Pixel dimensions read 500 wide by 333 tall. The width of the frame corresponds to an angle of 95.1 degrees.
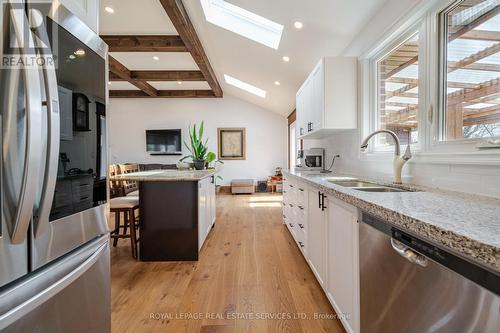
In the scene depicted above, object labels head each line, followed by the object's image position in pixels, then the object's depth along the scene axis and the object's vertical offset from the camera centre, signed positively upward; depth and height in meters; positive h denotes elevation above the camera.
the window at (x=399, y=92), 1.77 +0.60
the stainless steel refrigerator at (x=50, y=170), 0.56 -0.02
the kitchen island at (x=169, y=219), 2.39 -0.60
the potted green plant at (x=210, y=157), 4.09 +0.09
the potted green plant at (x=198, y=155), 3.54 +0.11
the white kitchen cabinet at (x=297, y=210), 2.18 -0.56
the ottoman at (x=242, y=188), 6.69 -0.76
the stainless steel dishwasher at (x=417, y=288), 0.55 -0.38
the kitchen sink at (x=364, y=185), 1.56 -0.18
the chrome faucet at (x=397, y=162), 1.58 +0.00
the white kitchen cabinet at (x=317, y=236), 1.64 -0.58
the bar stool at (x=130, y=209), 2.42 -0.50
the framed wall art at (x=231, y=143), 7.25 +0.60
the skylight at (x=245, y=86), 5.66 +1.95
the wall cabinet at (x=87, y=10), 0.82 +0.59
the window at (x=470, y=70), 1.15 +0.51
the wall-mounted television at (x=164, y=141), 7.18 +0.66
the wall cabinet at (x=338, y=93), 2.34 +0.71
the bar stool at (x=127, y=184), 3.95 -0.39
